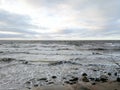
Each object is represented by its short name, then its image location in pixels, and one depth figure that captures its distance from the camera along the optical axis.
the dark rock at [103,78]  4.40
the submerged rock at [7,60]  8.41
